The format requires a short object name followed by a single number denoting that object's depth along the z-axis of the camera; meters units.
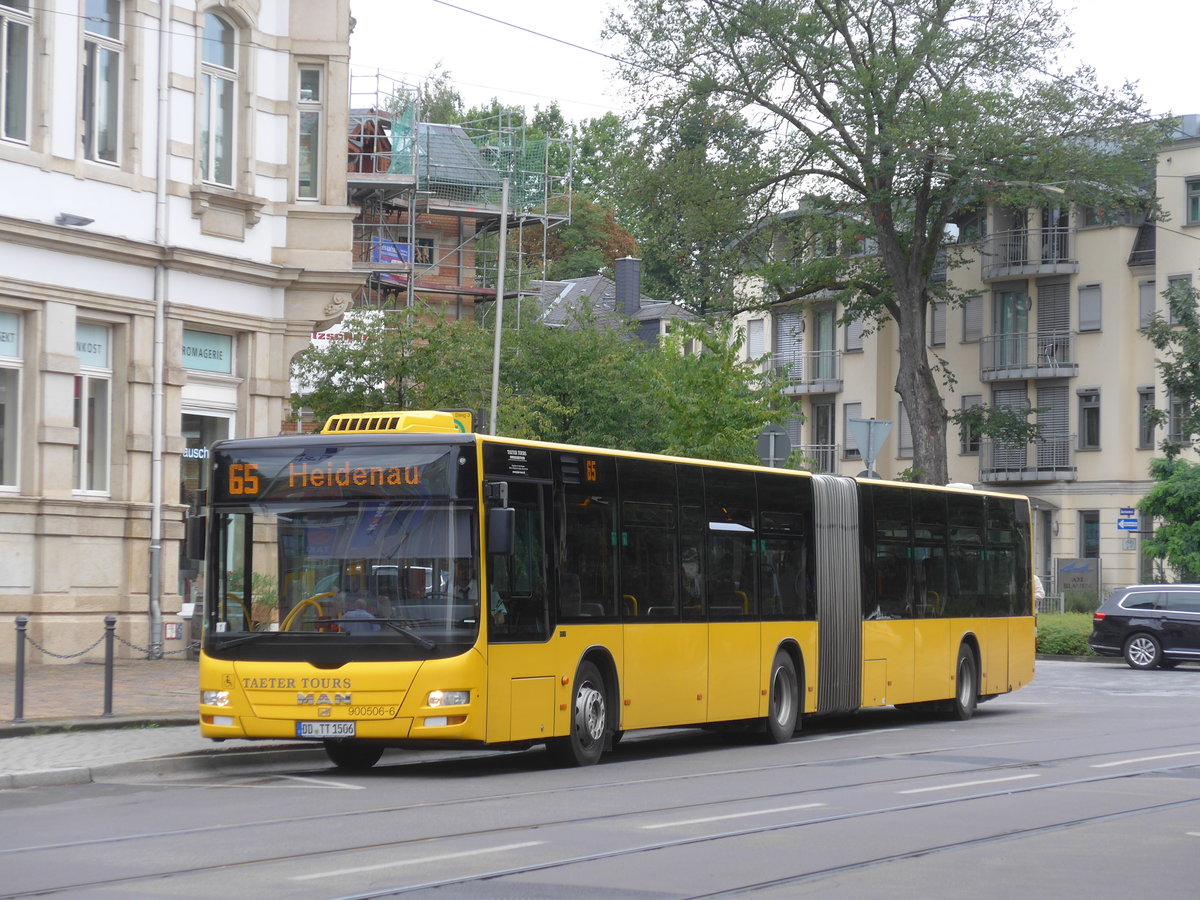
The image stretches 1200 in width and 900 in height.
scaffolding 59.94
